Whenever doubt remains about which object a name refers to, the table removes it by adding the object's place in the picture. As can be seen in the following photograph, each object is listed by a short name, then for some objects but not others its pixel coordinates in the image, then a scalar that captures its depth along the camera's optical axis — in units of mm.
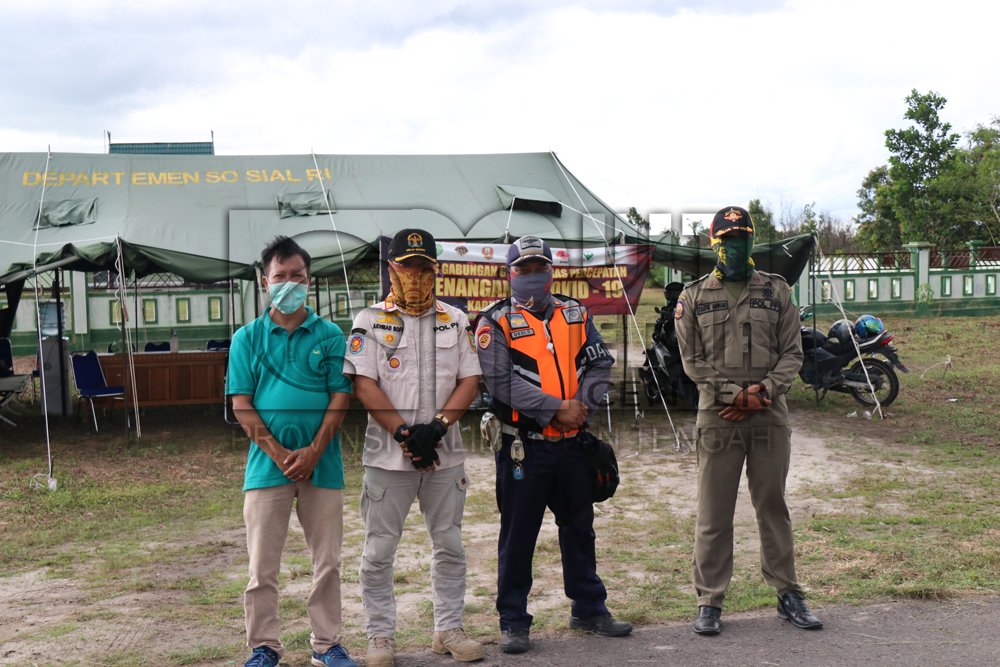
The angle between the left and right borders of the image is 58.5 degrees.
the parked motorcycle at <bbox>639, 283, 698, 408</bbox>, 10312
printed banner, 9461
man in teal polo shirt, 3521
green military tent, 9461
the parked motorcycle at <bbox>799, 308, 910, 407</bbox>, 10039
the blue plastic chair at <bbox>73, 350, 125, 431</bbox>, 10000
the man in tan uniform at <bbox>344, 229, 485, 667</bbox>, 3617
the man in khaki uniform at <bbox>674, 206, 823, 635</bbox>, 3963
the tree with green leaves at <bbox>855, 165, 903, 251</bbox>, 28250
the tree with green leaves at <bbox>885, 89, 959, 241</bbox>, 26828
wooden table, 10602
